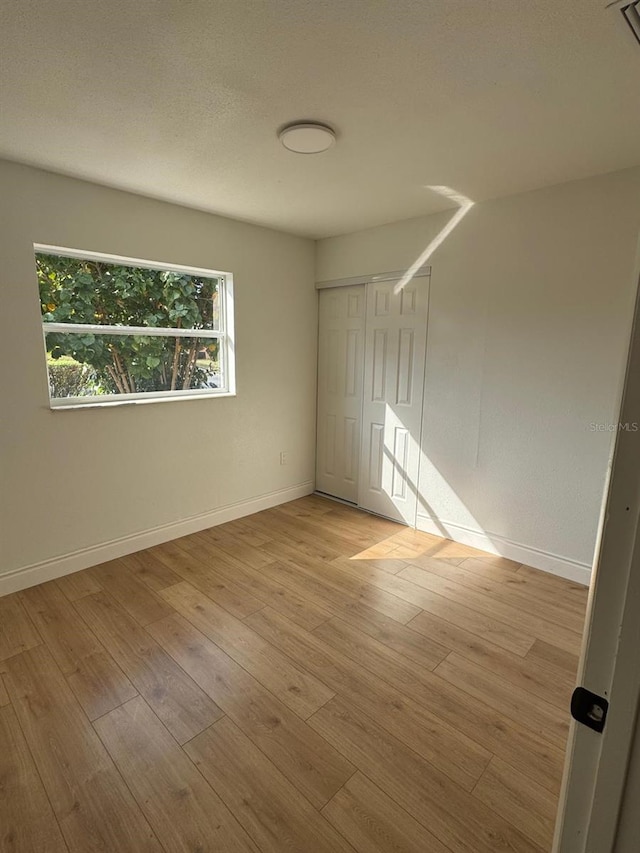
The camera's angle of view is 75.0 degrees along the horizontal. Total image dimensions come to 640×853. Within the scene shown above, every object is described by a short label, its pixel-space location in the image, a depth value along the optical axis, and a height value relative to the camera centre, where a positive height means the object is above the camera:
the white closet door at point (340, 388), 3.83 -0.34
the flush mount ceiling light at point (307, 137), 1.87 +0.98
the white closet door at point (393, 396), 3.35 -0.36
